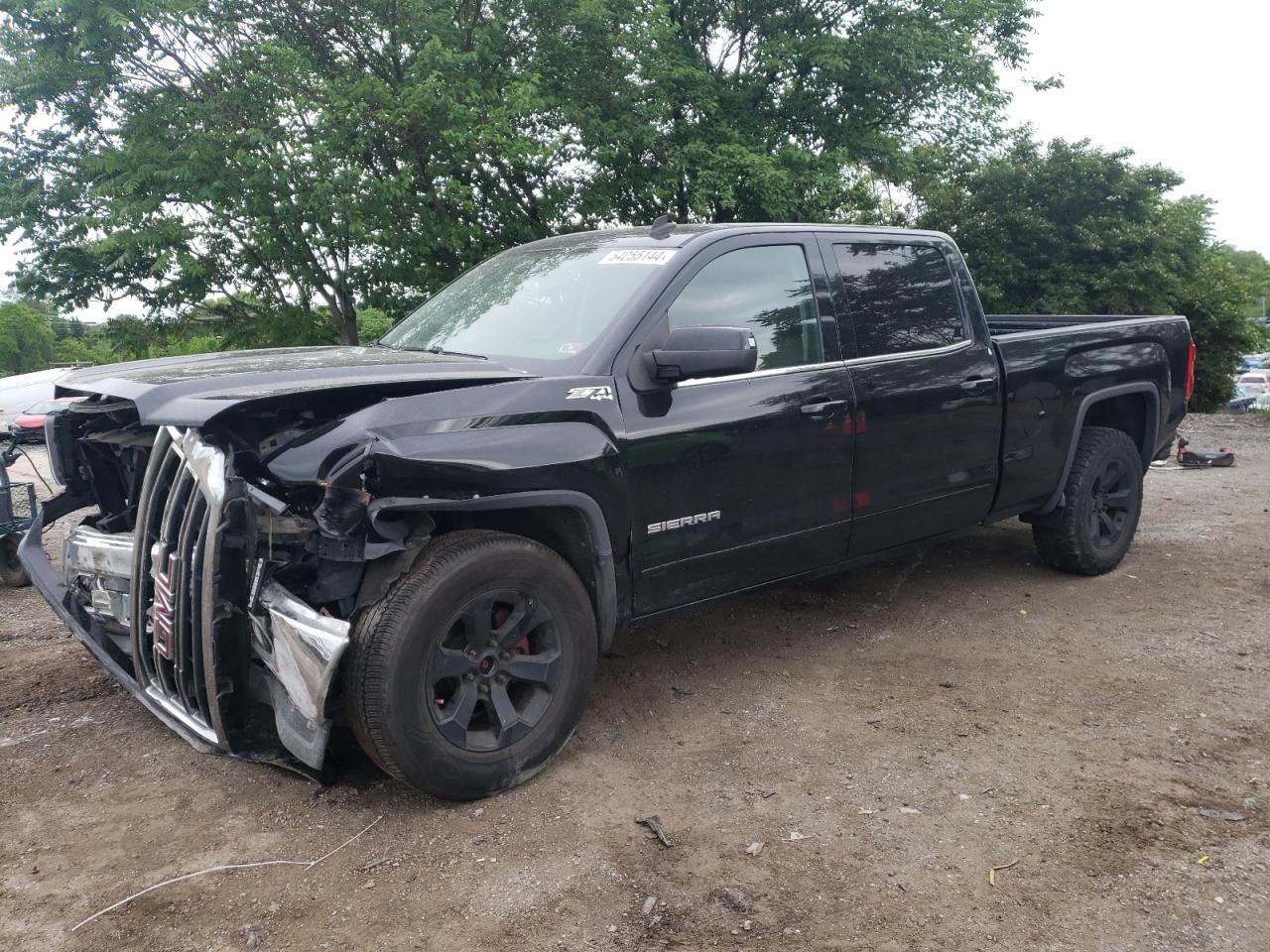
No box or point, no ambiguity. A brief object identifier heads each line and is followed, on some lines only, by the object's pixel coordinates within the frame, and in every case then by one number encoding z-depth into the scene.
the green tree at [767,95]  13.84
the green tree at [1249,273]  19.50
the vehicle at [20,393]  13.59
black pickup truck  2.95
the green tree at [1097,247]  18.67
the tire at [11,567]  5.83
